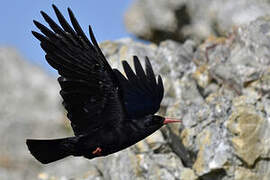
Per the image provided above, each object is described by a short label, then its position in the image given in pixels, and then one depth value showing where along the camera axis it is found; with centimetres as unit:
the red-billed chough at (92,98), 1689
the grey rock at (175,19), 3541
